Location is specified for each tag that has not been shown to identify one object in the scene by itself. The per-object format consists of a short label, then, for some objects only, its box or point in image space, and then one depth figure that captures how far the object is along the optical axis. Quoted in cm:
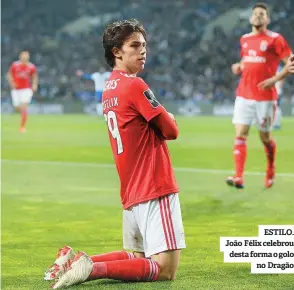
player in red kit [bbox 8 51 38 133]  2497
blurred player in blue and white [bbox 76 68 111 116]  2669
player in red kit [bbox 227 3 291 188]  1041
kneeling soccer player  489
